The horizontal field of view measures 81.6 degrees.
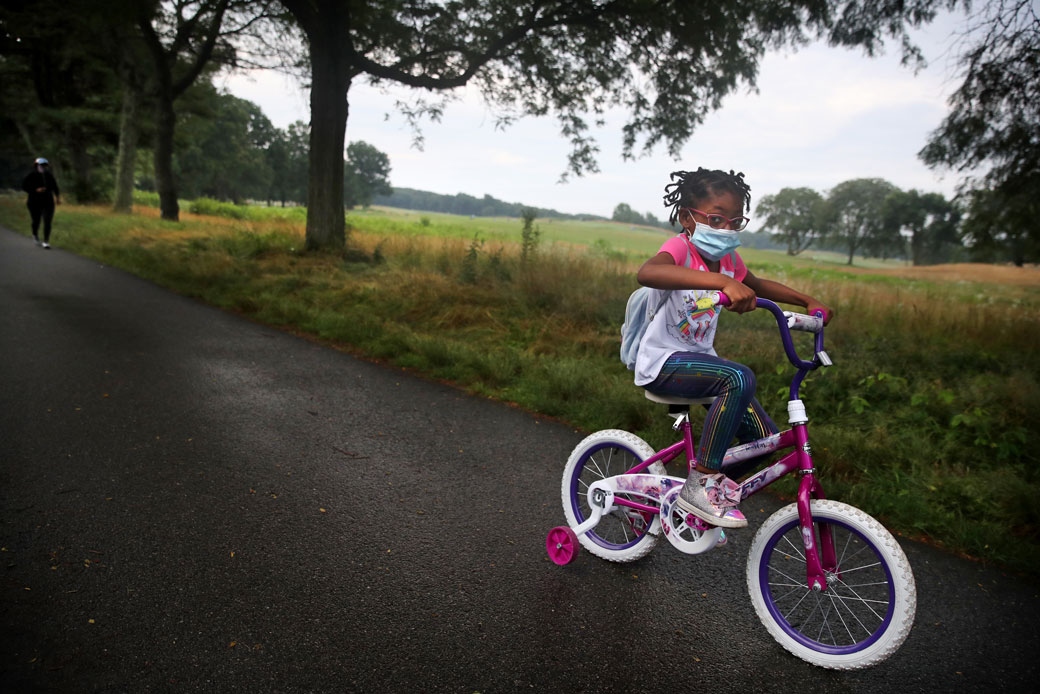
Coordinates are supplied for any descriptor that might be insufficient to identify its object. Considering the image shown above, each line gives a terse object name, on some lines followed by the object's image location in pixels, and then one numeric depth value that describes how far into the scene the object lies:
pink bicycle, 2.50
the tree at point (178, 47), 19.98
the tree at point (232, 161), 77.81
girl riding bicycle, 2.66
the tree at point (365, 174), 101.00
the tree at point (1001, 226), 7.73
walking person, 15.09
